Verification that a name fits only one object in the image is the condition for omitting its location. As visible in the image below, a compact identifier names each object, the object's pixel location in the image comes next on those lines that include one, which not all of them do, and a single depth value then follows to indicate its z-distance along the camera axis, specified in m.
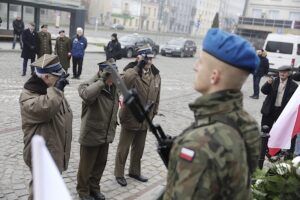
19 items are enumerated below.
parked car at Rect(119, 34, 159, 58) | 23.76
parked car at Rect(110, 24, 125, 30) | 70.54
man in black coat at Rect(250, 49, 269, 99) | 14.38
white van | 23.61
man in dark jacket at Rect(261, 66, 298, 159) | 7.47
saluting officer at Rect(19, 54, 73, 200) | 3.67
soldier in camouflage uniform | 1.68
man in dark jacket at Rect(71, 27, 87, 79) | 13.82
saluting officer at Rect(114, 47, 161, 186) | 5.48
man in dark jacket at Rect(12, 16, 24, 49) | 20.98
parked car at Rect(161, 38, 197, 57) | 29.31
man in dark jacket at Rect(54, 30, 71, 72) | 13.64
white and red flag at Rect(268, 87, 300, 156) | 4.77
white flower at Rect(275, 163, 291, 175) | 3.25
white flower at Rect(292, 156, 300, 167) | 3.27
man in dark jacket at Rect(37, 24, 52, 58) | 13.88
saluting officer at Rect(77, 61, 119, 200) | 4.64
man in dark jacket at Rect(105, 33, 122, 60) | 16.00
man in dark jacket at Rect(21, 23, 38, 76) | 13.59
